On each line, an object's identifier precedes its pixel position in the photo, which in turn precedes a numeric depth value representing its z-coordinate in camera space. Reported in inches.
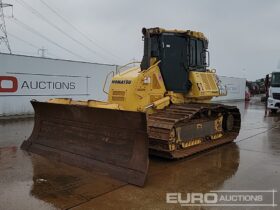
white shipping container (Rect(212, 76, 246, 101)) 693.5
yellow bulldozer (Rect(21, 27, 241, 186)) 148.3
